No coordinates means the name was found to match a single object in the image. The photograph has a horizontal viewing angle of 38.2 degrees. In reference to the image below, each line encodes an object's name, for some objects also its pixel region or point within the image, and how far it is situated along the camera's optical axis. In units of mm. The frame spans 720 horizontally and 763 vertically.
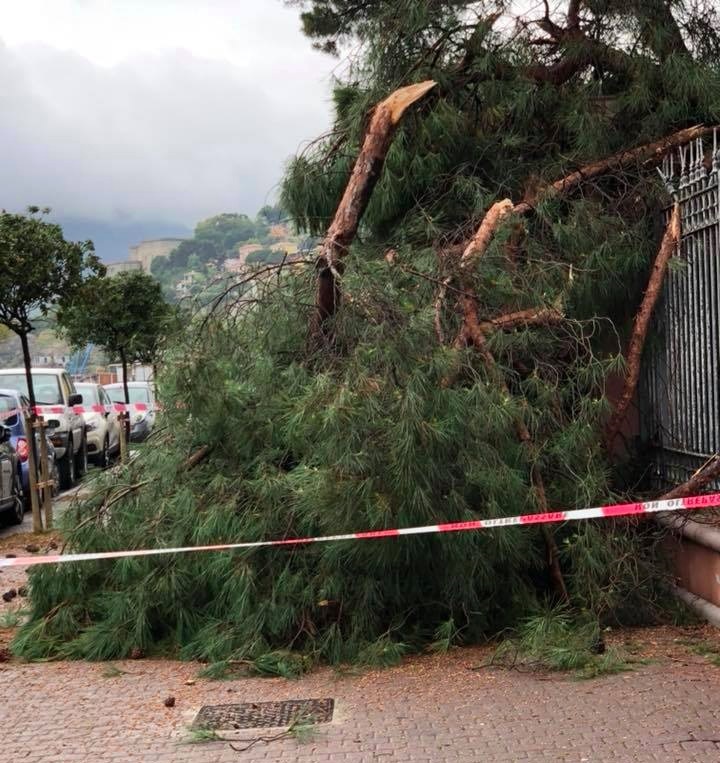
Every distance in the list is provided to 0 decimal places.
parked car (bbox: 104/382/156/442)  27969
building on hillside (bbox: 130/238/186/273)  154500
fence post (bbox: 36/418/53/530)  12562
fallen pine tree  5934
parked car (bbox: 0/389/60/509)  14219
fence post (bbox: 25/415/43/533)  12445
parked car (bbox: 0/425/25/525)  12523
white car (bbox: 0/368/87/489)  17188
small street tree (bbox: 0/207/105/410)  14125
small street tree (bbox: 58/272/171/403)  23781
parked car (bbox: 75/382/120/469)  20875
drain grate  5109
